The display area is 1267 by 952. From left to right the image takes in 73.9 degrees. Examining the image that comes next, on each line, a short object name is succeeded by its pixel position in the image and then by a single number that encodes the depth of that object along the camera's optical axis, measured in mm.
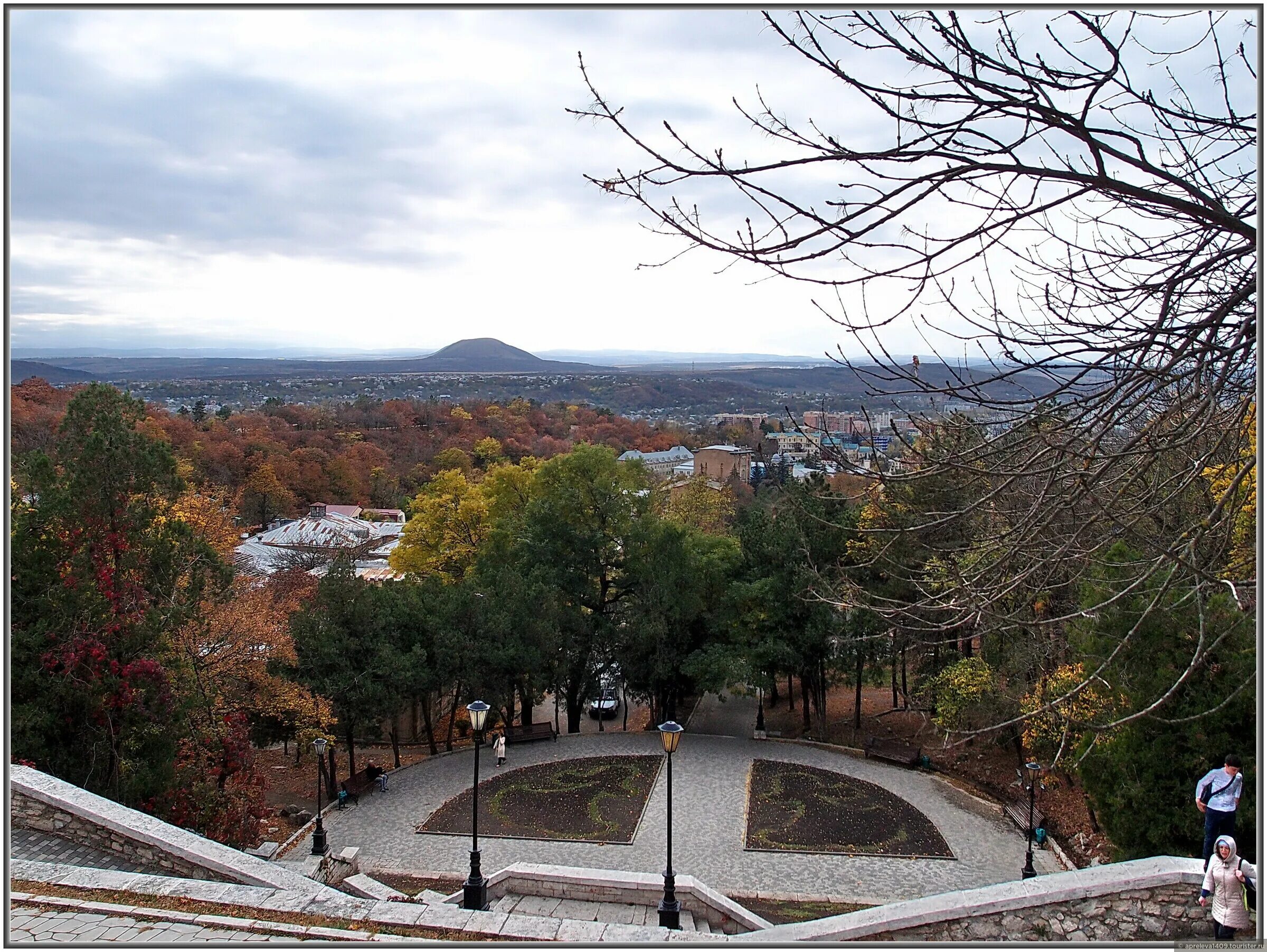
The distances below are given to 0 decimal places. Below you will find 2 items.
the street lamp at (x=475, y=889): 8750
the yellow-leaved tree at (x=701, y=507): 27062
